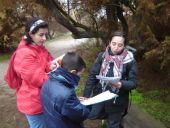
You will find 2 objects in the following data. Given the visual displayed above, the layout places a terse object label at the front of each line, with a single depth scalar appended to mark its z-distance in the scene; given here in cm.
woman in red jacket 175
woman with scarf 200
